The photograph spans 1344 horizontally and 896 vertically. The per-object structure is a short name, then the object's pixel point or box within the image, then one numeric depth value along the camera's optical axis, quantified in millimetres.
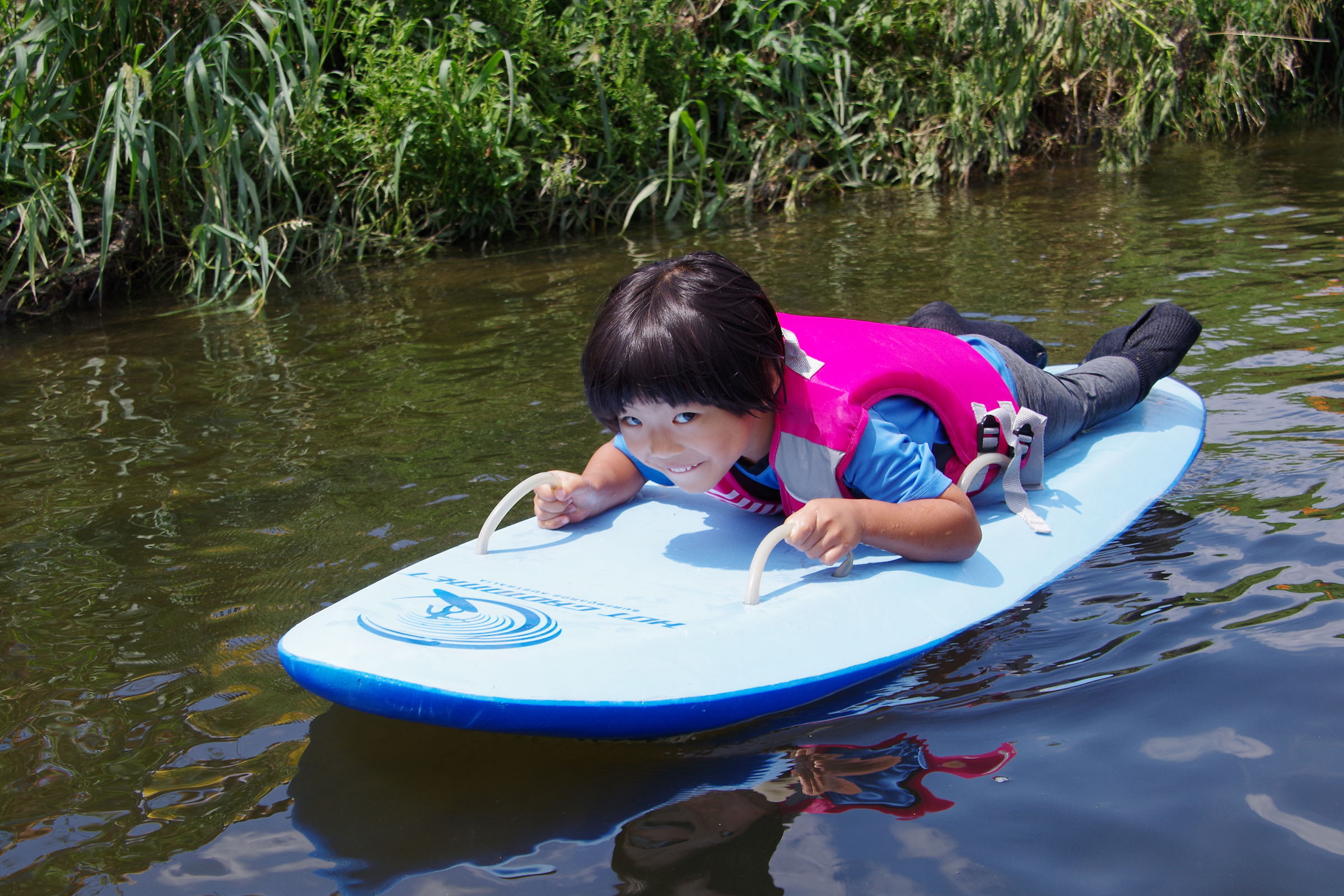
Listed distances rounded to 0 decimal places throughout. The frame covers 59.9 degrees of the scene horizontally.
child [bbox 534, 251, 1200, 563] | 2047
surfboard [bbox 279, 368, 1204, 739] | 1802
